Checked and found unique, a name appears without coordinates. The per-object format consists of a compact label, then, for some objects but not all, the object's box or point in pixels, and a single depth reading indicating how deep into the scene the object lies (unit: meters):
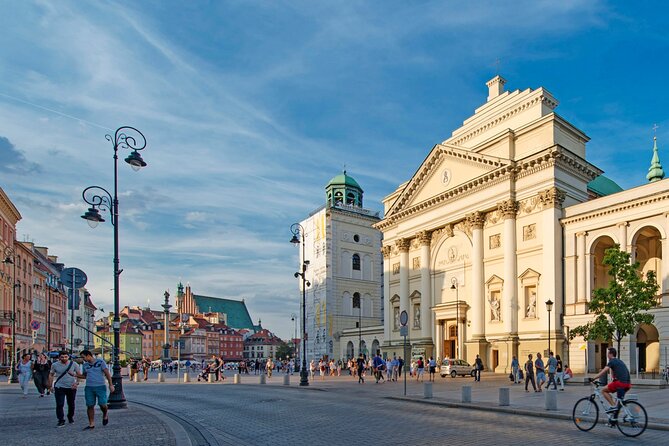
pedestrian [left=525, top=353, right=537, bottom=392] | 26.25
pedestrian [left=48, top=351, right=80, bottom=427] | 13.88
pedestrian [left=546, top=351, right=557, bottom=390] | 25.42
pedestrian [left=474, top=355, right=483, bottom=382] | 36.19
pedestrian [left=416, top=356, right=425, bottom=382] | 37.34
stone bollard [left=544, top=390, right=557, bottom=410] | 17.27
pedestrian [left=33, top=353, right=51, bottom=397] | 26.06
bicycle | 12.27
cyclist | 12.66
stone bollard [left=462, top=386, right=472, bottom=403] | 20.44
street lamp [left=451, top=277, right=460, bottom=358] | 48.59
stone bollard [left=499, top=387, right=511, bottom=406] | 18.92
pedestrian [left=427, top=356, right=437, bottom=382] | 35.19
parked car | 41.59
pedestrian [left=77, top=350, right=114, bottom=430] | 13.23
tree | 29.70
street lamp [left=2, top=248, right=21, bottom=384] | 38.19
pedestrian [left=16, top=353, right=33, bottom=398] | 26.52
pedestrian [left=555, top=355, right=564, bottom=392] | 26.75
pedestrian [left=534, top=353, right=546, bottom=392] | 26.32
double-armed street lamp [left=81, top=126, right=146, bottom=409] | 18.41
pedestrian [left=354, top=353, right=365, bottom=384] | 37.01
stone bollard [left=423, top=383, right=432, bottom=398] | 22.84
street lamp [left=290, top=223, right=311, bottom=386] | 33.40
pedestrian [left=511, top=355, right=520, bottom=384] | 32.88
